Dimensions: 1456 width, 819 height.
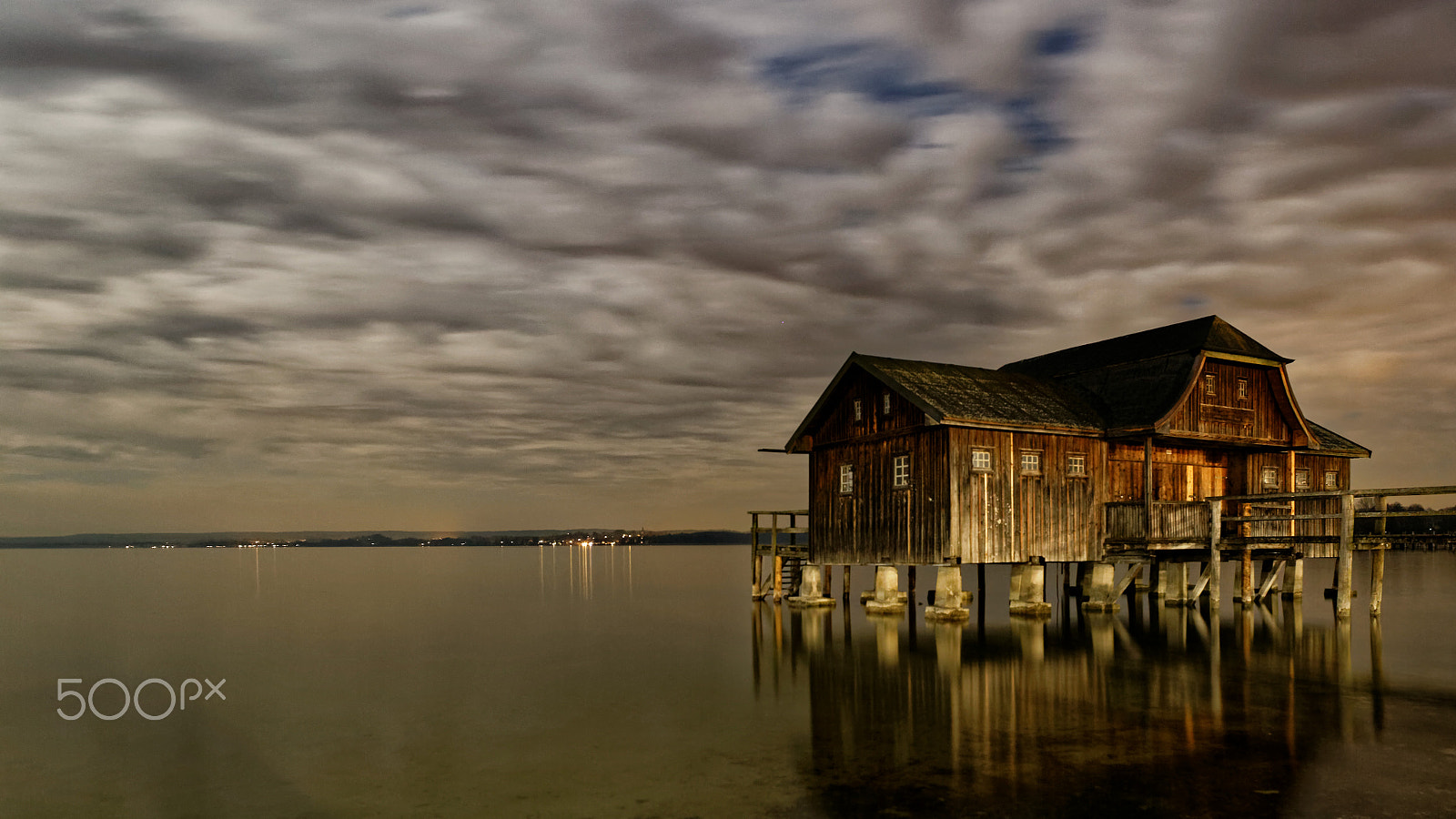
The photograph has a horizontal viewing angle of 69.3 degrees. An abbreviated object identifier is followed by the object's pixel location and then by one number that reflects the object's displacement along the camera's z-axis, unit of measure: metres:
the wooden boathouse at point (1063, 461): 33.41
